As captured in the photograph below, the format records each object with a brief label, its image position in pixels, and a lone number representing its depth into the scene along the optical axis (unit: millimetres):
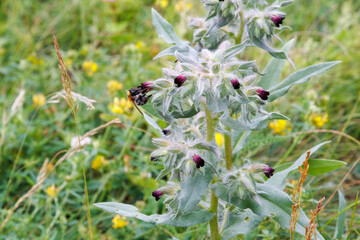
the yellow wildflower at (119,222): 2424
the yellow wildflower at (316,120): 2938
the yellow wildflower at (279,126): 2963
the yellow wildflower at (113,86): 3378
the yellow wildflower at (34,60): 3982
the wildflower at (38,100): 3327
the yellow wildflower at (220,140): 2911
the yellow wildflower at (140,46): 3667
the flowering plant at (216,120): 1675
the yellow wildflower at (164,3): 4615
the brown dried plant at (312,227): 1585
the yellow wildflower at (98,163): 2829
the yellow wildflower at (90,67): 3710
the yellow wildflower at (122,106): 2938
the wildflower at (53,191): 2512
